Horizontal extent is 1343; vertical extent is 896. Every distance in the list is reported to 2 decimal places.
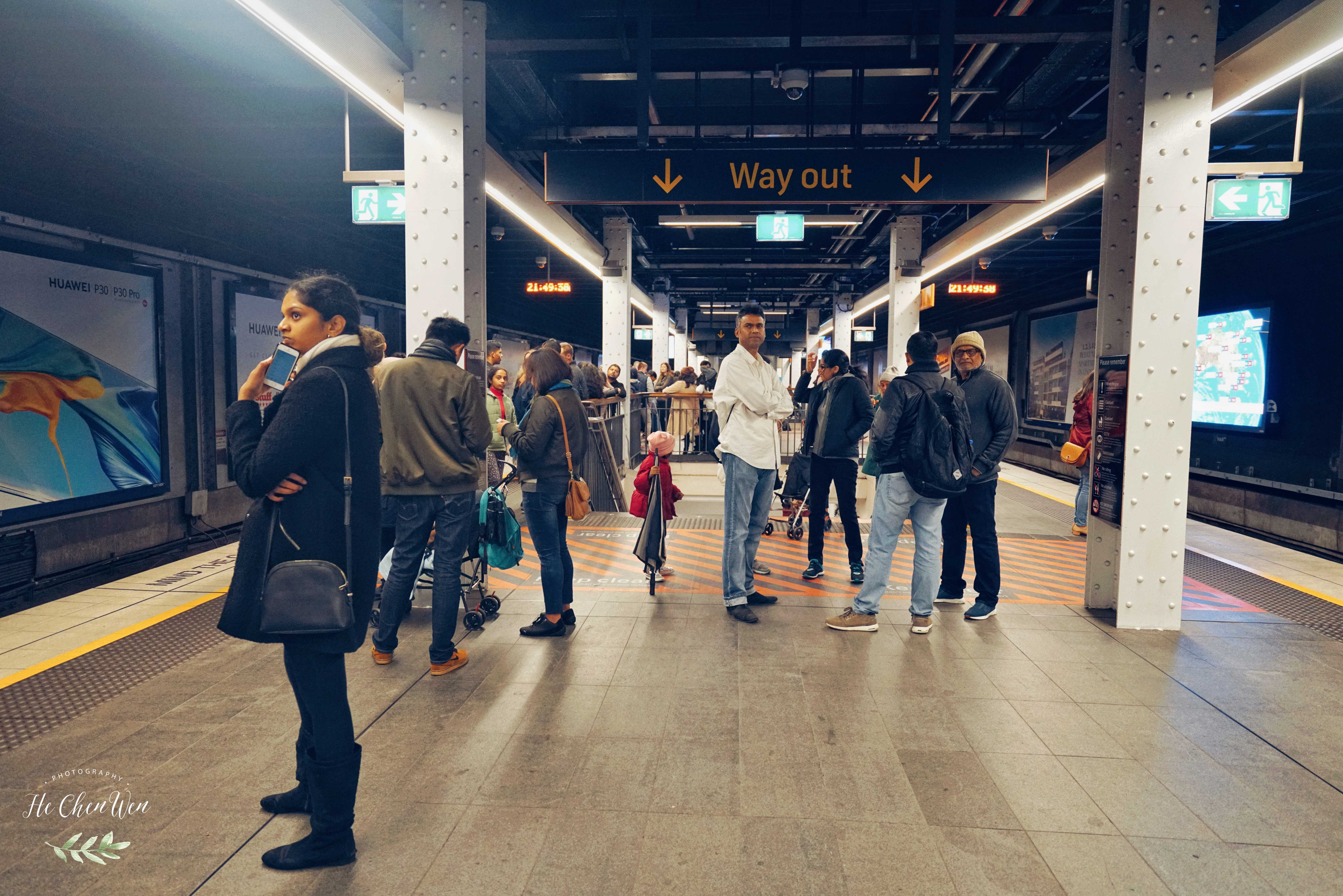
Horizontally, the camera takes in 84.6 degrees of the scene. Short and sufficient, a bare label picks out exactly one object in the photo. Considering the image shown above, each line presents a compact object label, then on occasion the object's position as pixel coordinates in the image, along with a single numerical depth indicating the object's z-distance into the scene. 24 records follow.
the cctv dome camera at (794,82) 5.88
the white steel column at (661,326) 20.12
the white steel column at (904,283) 12.51
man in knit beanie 4.80
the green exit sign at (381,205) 5.45
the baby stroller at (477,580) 4.58
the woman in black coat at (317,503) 2.10
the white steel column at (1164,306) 4.53
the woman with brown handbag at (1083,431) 7.06
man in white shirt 4.75
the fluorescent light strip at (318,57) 3.72
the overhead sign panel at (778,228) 9.14
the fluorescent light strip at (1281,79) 4.28
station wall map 9.22
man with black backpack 4.35
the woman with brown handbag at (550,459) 4.26
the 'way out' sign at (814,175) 5.52
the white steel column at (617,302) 12.48
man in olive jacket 3.76
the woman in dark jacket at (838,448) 5.64
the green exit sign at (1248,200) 5.76
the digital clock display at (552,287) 14.59
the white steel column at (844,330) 22.67
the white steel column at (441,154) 4.98
